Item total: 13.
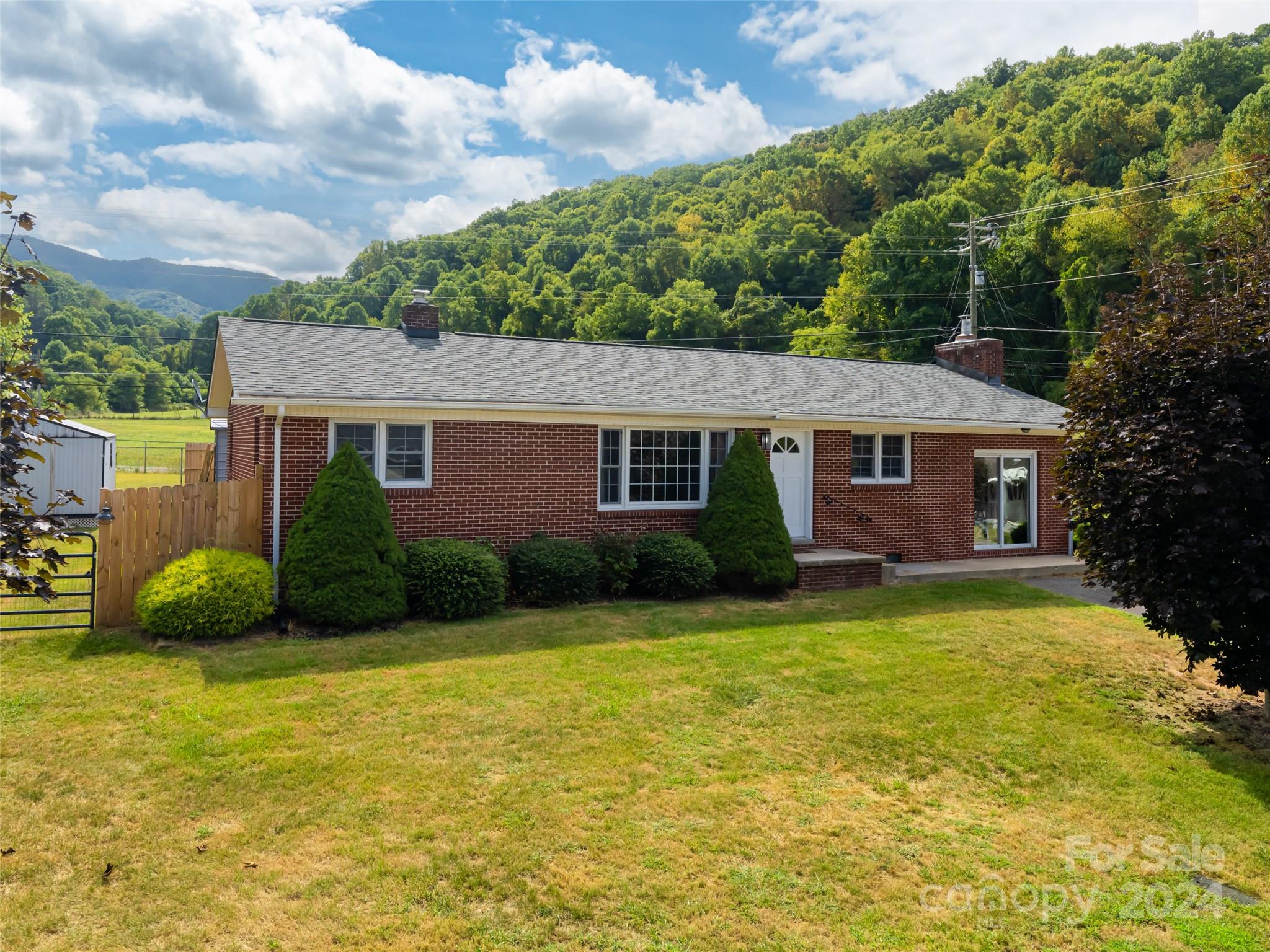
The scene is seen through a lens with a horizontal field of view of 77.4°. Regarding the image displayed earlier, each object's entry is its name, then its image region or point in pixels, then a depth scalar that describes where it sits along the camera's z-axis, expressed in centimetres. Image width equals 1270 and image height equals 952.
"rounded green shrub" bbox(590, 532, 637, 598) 1217
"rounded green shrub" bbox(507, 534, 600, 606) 1151
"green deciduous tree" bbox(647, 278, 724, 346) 5719
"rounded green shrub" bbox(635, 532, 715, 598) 1220
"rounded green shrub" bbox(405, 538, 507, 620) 1054
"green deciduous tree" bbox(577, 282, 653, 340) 6091
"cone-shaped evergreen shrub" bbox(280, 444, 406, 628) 979
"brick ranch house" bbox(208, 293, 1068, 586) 1156
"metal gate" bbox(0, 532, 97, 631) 877
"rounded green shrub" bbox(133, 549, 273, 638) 918
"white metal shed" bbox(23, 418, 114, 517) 2217
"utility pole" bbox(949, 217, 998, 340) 3130
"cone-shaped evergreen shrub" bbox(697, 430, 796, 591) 1248
